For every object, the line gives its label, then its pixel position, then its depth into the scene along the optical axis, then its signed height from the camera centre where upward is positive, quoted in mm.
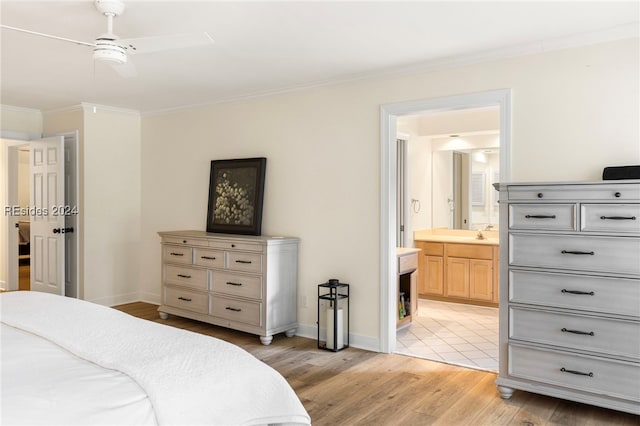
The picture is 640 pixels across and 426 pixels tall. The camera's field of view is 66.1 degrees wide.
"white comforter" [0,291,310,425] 1553 -597
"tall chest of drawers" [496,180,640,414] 2852 -507
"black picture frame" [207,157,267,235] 5059 +142
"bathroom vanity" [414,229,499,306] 5996 -732
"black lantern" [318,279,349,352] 4309 -963
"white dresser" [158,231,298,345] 4535 -703
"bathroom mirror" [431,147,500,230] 6668 +285
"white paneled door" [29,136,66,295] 5797 -73
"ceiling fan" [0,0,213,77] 2518 +869
